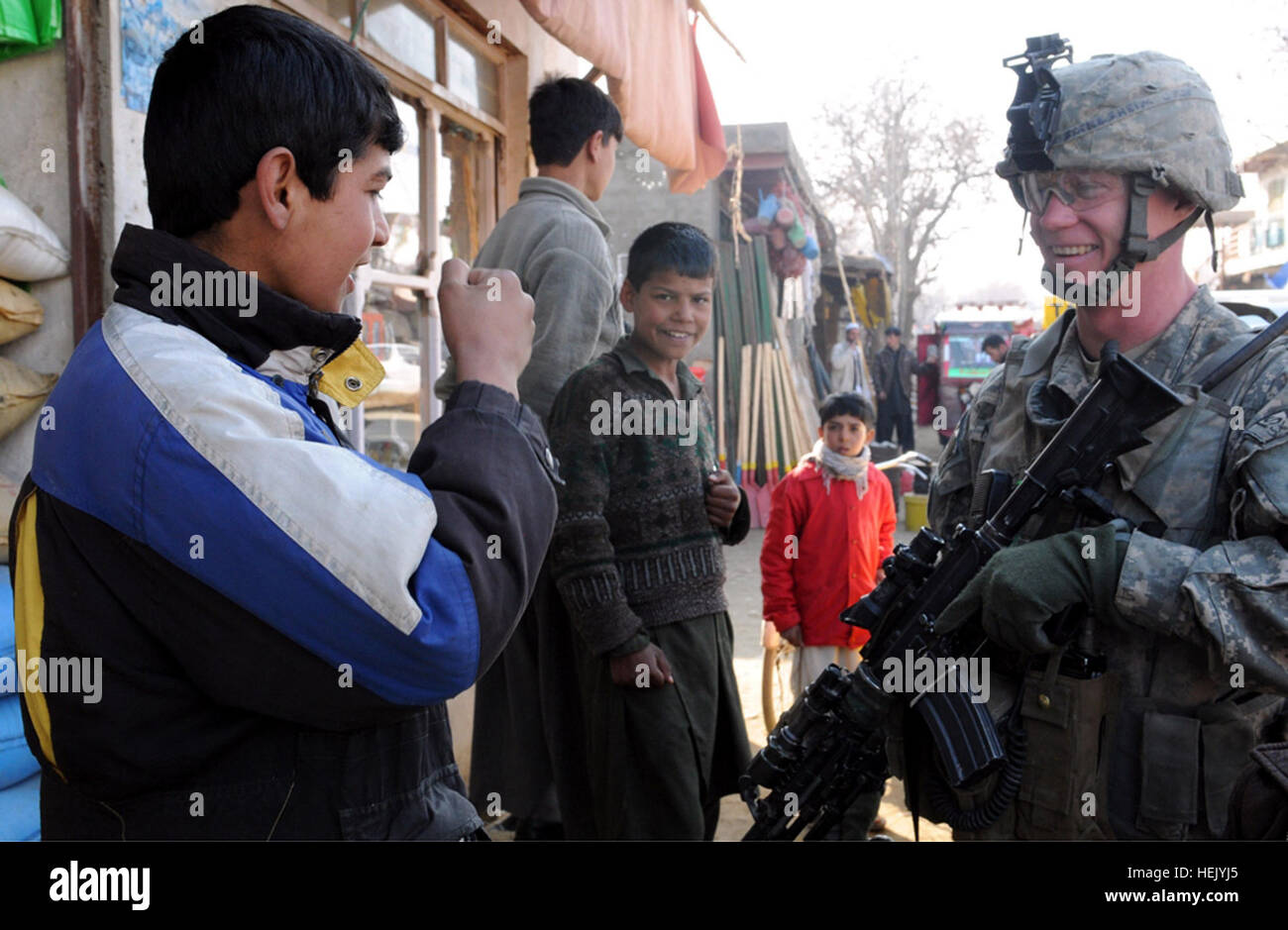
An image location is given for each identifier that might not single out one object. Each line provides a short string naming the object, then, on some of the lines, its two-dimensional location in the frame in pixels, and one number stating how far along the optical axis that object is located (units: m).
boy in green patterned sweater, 2.60
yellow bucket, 9.05
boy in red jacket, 3.92
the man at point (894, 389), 14.81
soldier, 1.64
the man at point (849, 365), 14.28
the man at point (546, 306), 2.87
